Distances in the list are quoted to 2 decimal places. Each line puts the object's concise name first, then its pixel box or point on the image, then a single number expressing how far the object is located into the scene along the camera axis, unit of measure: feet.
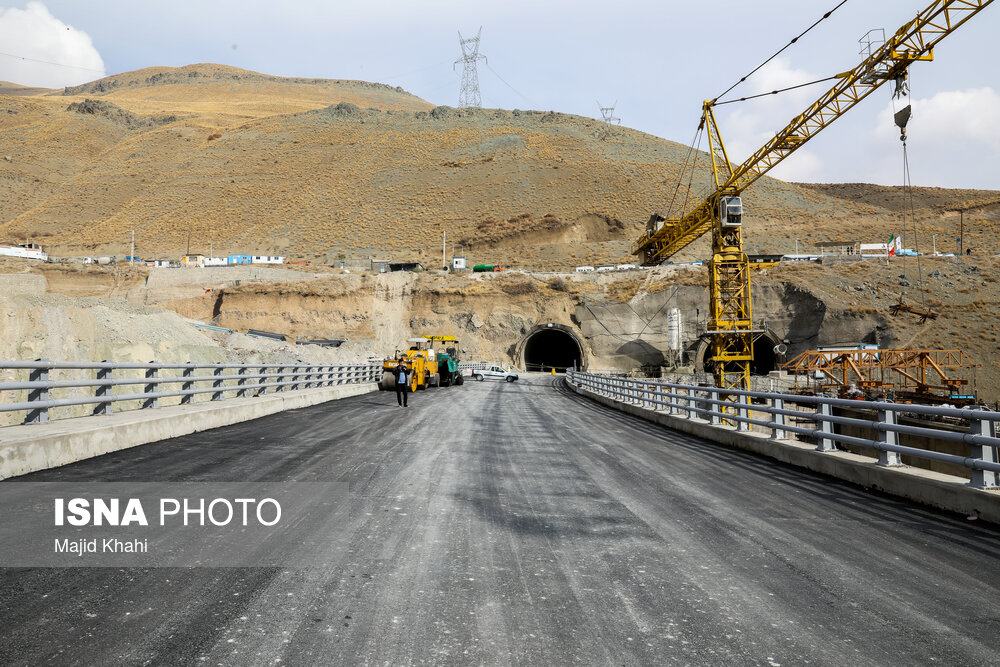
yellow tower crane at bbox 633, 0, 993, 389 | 138.72
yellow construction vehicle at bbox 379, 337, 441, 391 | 102.99
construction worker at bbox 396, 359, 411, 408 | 69.05
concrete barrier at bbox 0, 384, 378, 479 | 24.85
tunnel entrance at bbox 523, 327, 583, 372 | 254.70
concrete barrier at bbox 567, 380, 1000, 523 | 22.02
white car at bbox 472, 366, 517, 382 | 171.73
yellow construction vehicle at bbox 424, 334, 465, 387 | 125.08
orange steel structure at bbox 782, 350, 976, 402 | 122.83
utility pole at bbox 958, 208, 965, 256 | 264.85
